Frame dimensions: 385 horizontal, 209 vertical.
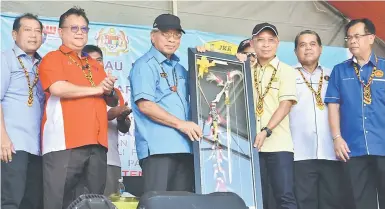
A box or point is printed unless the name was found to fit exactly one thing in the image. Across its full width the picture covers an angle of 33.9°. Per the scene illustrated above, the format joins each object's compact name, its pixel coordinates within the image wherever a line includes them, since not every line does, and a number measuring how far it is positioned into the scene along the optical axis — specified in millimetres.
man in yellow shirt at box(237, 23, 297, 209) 3844
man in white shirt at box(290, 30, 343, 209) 4270
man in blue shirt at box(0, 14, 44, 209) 3584
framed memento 3610
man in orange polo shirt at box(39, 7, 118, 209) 3498
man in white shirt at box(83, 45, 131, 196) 4203
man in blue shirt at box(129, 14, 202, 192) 3551
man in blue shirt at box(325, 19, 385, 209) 4051
